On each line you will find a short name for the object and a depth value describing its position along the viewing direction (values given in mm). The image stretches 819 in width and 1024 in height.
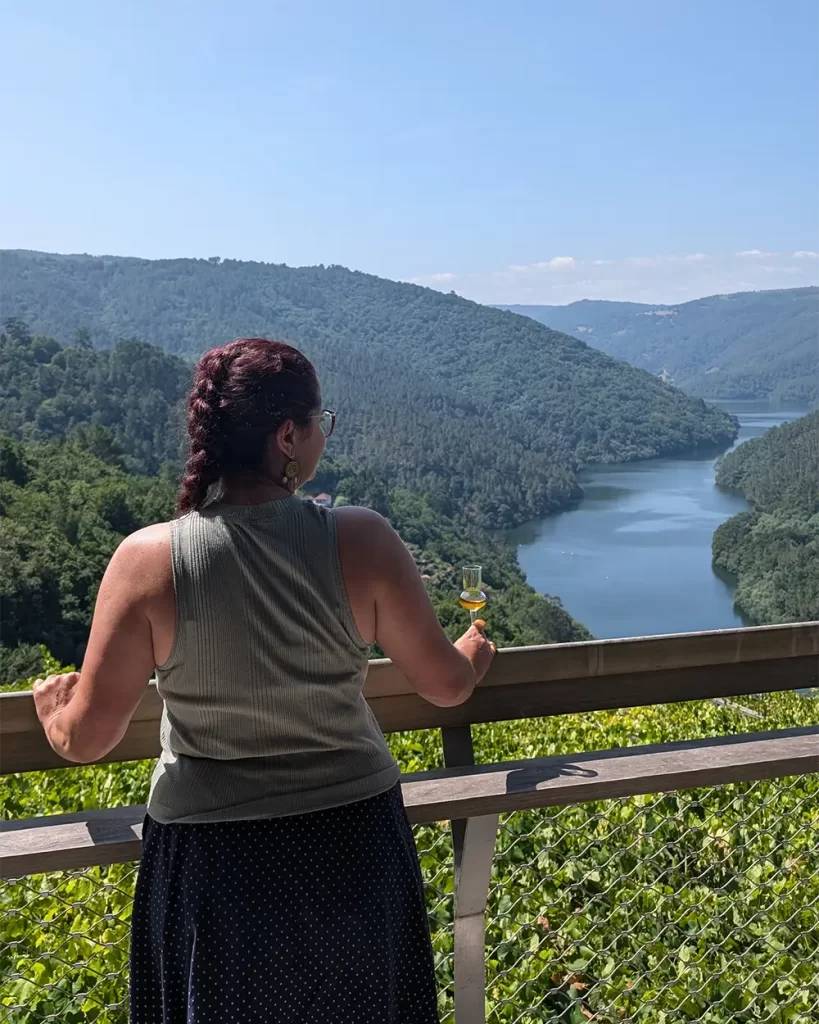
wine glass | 1453
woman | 1012
